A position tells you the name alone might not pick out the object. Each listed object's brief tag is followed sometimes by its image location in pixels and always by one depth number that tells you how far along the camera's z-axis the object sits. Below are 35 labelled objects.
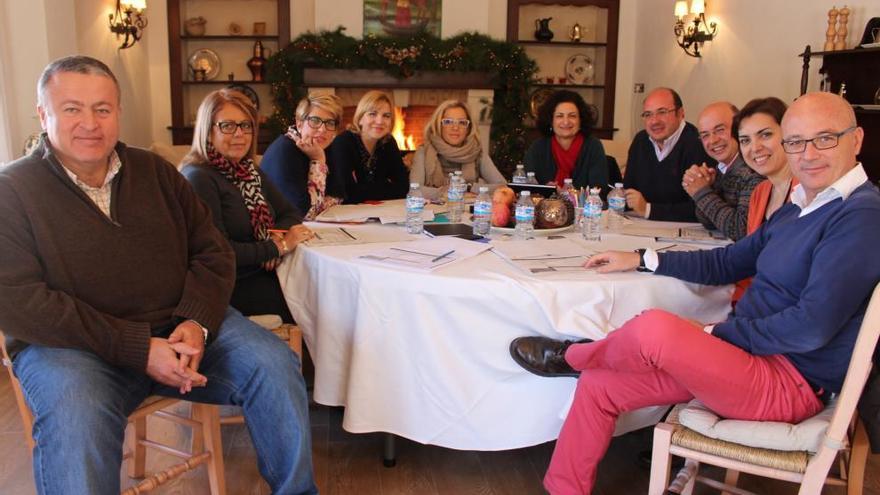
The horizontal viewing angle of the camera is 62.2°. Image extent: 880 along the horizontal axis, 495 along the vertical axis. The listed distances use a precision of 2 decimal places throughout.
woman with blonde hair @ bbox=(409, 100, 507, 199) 3.89
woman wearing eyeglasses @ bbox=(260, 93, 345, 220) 2.94
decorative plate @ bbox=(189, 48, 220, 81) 7.43
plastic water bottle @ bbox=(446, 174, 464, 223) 2.74
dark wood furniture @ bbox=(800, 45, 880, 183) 3.81
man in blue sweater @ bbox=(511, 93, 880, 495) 1.60
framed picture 7.23
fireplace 7.13
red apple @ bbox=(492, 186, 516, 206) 2.56
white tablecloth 1.92
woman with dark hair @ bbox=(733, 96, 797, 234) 2.23
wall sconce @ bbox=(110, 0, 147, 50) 5.95
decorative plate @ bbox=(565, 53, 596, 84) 7.89
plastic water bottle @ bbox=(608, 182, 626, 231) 2.82
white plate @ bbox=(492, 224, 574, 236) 2.47
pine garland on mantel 7.00
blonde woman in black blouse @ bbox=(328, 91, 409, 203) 3.61
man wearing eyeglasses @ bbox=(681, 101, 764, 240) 2.48
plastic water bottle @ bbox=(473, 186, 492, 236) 2.44
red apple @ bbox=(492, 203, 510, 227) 2.55
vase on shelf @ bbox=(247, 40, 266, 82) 7.36
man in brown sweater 1.56
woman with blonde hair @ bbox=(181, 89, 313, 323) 2.31
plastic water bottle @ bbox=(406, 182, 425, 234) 2.49
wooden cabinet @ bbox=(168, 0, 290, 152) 7.25
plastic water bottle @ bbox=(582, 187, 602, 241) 2.45
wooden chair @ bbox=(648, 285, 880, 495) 1.46
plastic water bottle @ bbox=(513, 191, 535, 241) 2.40
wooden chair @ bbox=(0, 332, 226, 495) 1.75
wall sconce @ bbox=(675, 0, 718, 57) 6.00
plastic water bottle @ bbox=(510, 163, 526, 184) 3.32
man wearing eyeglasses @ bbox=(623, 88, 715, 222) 3.22
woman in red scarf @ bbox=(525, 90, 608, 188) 3.71
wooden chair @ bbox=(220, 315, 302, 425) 2.20
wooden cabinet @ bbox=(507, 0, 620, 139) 7.63
